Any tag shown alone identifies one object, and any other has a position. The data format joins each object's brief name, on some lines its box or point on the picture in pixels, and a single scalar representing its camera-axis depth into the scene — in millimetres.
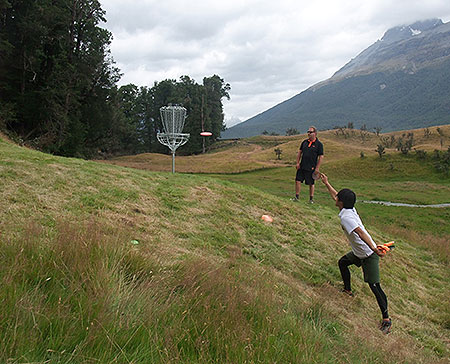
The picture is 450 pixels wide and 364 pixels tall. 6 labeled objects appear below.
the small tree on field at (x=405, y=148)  35906
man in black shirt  9984
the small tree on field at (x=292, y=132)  83025
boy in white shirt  4828
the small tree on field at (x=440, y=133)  45756
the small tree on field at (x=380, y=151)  35875
